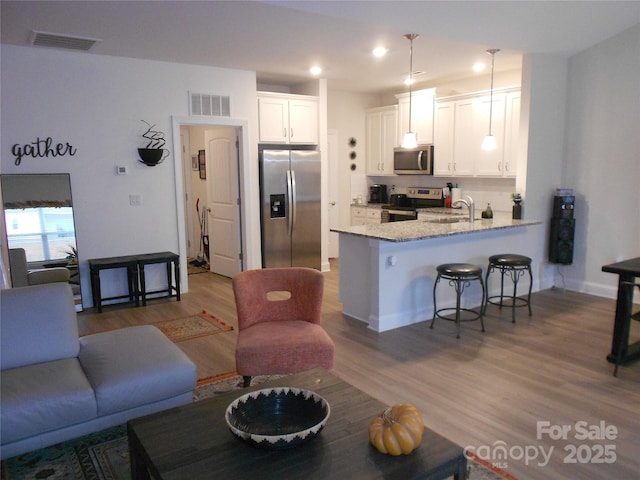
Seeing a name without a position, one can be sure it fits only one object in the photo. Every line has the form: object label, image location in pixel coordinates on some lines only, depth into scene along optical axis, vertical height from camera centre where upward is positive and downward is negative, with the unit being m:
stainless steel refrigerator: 6.36 -0.44
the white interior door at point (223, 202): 6.37 -0.38
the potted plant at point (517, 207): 5.42 -0.40
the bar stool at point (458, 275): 4.12 -0.87
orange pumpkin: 1.70 -0.91
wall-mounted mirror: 4.71 -0.45
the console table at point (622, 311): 3.36 -0.99
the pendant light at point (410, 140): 4.64 +0.31
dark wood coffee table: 1.65 -1.00
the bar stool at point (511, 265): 4.48 -0.87
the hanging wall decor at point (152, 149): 5.31 +0.29
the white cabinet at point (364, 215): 7.45 -0.66
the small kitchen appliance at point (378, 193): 7.93 -0.34
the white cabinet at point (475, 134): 5.88 +0.48
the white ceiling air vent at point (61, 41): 4.20 +1.21
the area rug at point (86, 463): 2.31 -1.42
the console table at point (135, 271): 5.05 -1.03
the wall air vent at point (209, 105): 5.65 +0.82
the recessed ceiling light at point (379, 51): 4.96 +1.25
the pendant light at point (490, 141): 5.06 +0.31
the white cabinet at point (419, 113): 6.81 +0.84
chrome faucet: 5.03 -0.39
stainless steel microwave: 6.89 +0.17
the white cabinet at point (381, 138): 7.46 +0.54
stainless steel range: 6.93 -0.46
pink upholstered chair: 2.94 -1.00
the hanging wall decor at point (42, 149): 4.70 +0.27
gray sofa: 2.32 -1.04
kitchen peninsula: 4.32 -0.84
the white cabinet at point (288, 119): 6.31 +0.73
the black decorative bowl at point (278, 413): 1.89 -0.96
